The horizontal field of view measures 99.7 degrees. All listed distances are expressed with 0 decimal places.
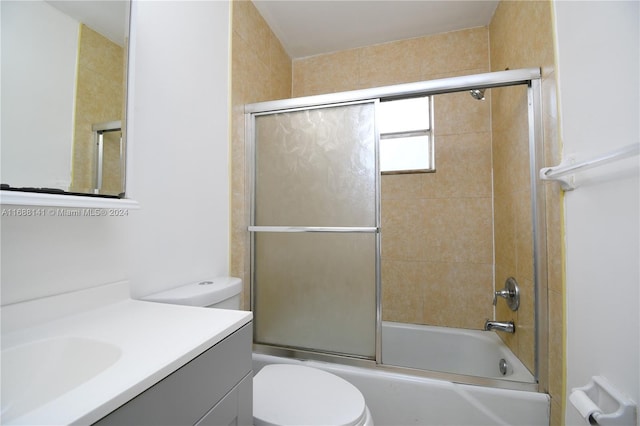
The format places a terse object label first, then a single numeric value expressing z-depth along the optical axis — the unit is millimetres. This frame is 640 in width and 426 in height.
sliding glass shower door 1401
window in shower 2062
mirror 625
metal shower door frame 1157
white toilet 900
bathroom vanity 409
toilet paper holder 672
